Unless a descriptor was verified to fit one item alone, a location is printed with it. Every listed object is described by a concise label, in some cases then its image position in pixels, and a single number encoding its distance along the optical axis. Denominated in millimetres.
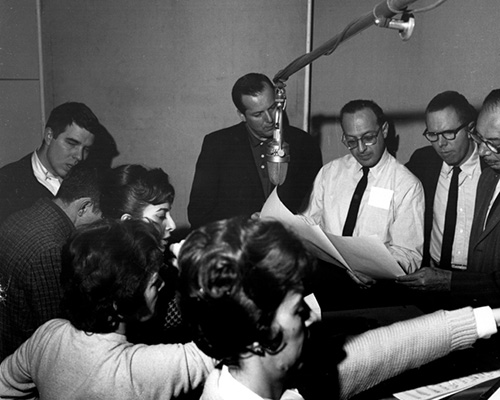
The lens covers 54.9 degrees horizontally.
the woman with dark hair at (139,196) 1710
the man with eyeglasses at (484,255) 1745
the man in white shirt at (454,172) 2082
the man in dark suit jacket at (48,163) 2281
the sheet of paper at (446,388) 1124
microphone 1652
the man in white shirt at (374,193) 2168
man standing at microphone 2477
